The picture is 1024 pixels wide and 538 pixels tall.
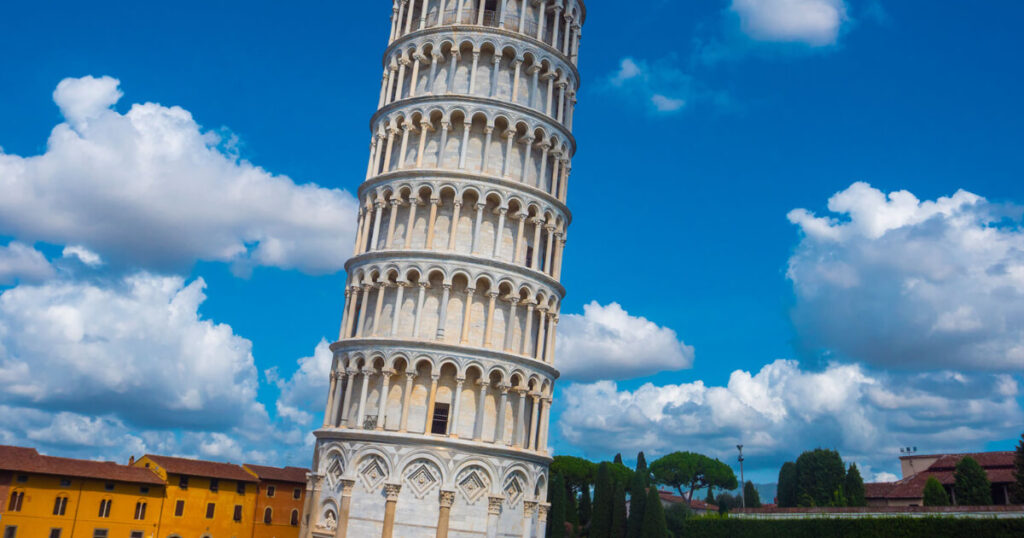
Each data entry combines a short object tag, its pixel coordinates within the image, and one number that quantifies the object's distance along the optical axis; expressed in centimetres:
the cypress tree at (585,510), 7581
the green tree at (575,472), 8950
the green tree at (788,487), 6646
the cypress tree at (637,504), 5953
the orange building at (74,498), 5159
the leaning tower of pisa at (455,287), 3225
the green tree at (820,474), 6188
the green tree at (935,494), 4653
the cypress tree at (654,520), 5675
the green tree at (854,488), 5769
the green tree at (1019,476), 4478
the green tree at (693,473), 11544
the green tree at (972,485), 4764
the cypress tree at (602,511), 6288
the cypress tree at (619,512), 6197
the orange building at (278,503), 6512
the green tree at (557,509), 6294
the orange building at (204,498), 6001
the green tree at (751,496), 7738
